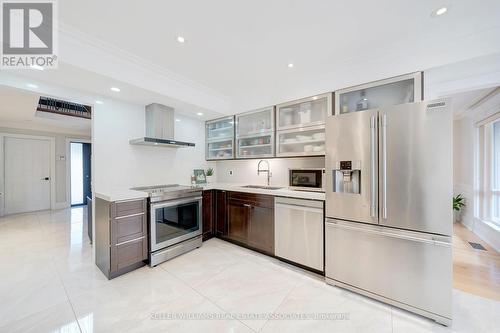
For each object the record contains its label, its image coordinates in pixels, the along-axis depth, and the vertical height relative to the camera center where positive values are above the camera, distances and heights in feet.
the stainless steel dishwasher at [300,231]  7.77 -2.71
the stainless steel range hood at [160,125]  10.52 +2.27
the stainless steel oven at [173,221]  8.59 -2.59
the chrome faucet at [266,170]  11.96 -0.22
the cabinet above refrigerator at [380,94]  6.97 +2.86
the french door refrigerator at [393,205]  5.46 -1.21
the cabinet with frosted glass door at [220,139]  12.81 +1.89
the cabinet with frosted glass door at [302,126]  9.07 +1.95
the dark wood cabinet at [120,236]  7.60 -2.77
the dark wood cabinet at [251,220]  9.31 -2.70
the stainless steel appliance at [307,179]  8.74 -0.60
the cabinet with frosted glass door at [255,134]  10.80 +1.88
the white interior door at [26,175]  17.21 -0.62
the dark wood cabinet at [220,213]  11.20 -2.66
